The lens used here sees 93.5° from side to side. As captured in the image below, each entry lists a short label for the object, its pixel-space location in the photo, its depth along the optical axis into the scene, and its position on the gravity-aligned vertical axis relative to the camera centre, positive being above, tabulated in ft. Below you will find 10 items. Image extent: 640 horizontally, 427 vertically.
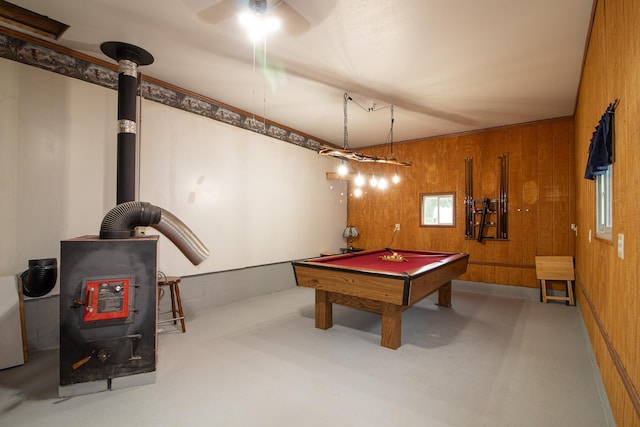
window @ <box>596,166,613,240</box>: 7.91 +0.31
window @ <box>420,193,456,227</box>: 20.38 +0.60
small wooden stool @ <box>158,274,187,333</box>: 11.74 -3.05
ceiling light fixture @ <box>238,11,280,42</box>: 7.24 +5.25
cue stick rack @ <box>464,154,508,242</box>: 18.48 +0.38
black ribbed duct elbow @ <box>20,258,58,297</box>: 9.37 -1.90
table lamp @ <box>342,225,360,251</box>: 23.90 -1.15
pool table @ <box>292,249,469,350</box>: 9.83 -2.31
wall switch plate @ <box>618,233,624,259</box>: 5.63 -0.52
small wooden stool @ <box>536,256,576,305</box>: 15.72 -2.85
